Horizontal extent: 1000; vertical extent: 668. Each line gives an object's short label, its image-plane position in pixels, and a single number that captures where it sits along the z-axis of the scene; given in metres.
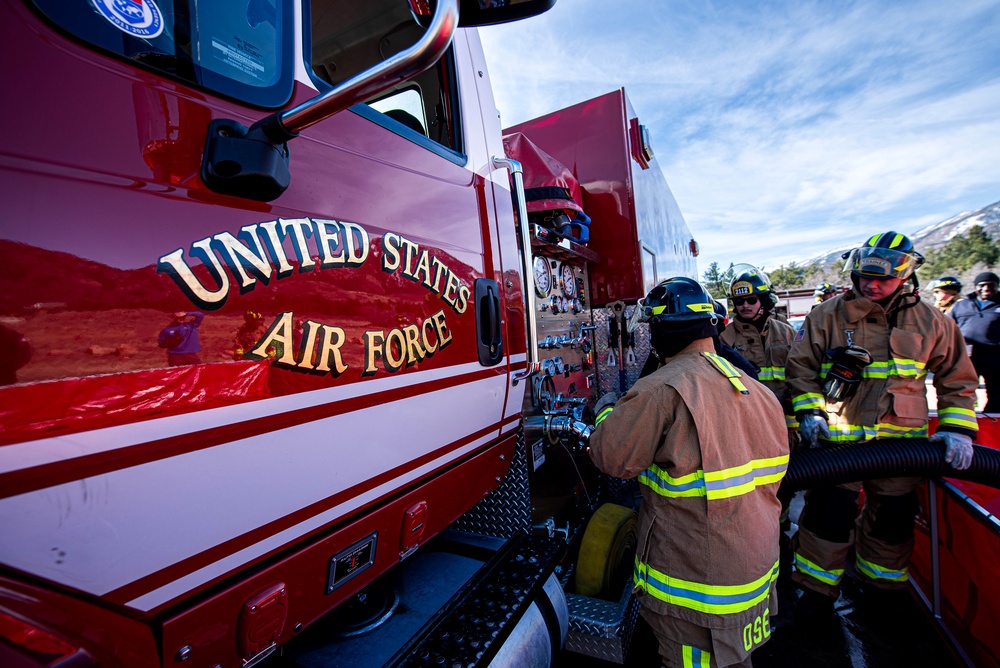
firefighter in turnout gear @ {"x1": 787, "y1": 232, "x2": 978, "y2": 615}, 2.78
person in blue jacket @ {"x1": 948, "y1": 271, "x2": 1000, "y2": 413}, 5.30
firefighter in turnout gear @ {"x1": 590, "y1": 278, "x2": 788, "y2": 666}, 1.77
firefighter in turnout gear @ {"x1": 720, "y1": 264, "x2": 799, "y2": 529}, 3.91
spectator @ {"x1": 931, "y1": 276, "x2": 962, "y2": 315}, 6.28
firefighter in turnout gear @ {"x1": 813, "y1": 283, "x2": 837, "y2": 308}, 7.93
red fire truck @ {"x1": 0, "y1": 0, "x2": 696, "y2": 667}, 0.70
